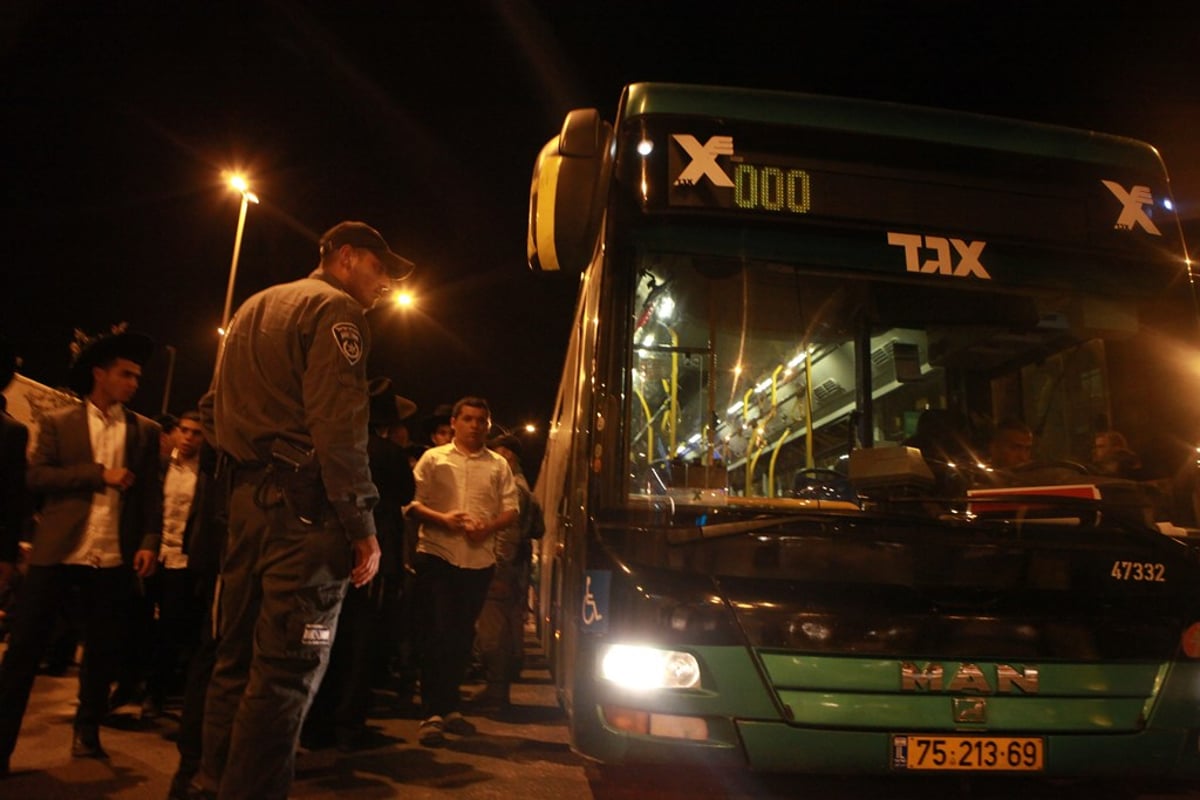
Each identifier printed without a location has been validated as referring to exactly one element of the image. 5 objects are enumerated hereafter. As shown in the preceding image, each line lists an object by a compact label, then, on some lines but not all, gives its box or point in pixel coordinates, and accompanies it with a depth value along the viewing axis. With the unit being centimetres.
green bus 292
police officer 272
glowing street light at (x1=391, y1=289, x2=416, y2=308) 2005
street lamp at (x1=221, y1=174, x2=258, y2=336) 1903
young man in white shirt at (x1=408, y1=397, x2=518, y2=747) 495
